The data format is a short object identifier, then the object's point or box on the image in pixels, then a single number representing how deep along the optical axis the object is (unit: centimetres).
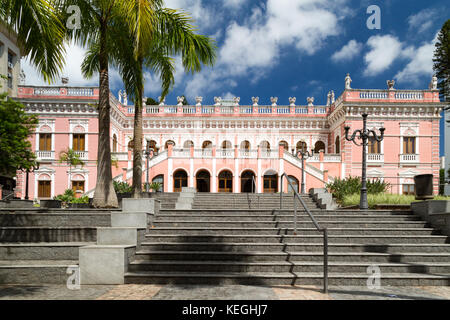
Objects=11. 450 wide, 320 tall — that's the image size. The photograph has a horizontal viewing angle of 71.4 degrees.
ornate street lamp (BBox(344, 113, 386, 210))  1123
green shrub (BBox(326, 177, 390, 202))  1563
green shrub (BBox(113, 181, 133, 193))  2011
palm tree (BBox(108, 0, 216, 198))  1012
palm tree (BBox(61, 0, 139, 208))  948
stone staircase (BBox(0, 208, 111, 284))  579
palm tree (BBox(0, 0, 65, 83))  505
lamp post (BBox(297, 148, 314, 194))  1839
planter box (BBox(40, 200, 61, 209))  1222
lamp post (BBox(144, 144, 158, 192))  1837
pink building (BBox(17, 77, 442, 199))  2664
